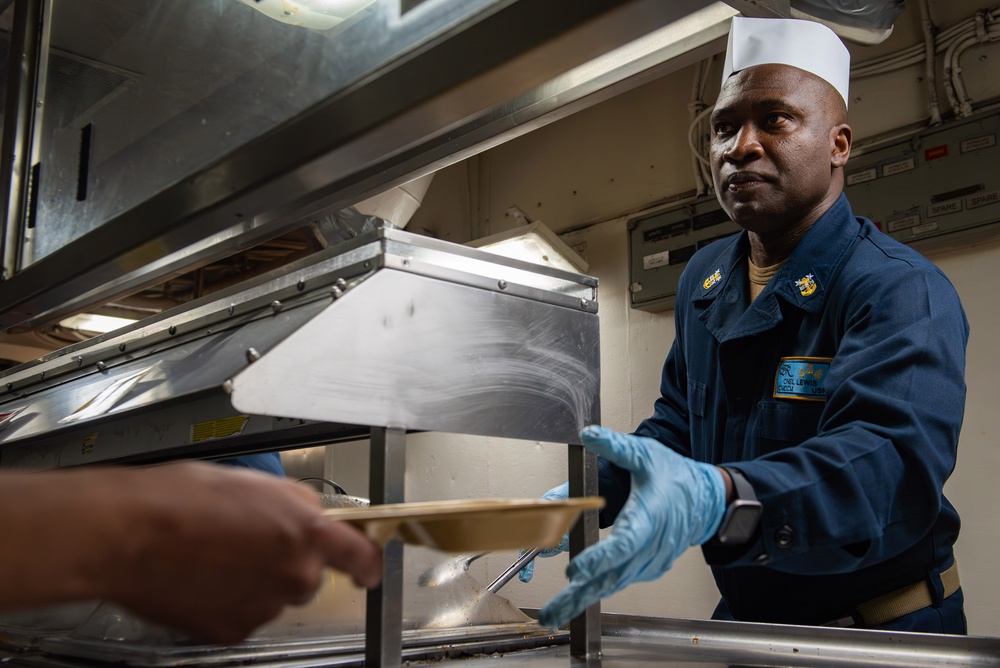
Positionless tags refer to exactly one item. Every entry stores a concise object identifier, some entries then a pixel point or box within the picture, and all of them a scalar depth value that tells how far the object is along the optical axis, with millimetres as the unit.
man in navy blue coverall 987
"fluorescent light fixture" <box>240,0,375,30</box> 1202
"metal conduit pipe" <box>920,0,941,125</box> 2721
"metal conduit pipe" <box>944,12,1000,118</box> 2652
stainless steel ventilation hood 976
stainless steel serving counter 1236
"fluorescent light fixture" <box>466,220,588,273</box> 3273
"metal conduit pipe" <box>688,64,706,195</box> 3301
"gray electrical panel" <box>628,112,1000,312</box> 2555
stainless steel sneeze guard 988
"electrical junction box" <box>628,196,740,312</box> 3232
